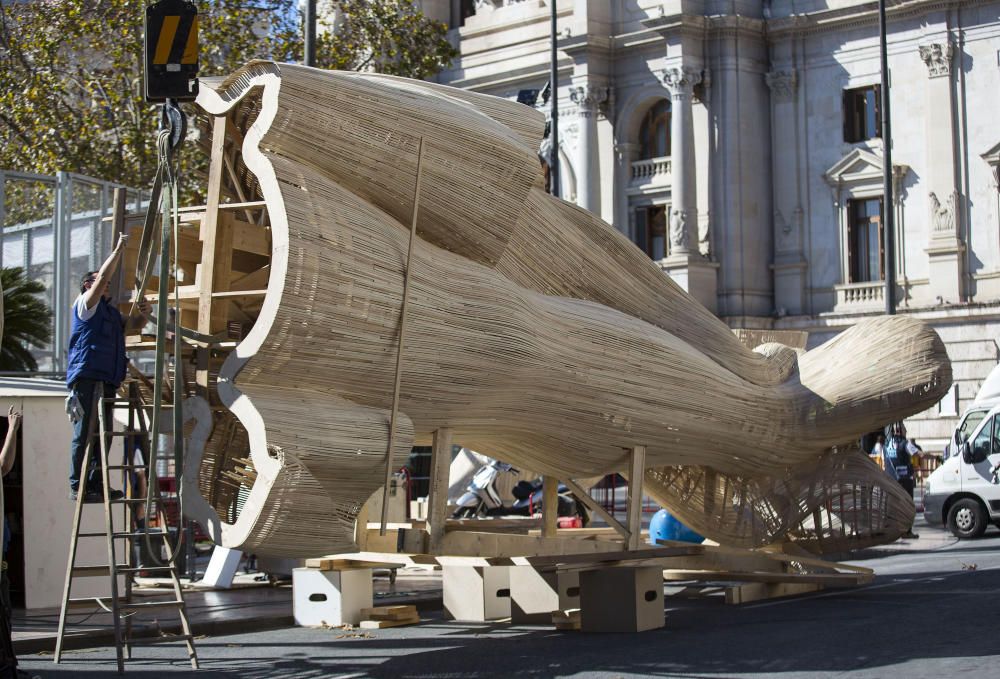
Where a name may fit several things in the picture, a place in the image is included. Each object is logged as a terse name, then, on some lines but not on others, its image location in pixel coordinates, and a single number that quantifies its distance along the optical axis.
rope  8.55
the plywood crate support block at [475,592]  11.48
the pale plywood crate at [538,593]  11.29
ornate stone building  38.00
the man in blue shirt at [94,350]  9.44
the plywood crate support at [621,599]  10.67
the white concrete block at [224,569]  14.38
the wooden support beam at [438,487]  10.25
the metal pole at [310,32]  17.34
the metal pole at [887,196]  25.80
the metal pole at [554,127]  25.77
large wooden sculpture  8.82
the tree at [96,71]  23.00
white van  20.88
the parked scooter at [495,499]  21.92
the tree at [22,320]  16.45
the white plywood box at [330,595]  11.23
